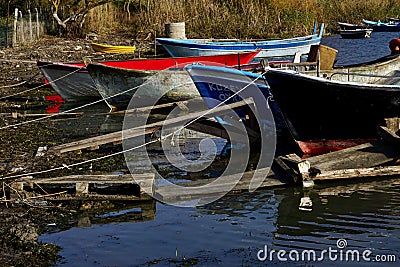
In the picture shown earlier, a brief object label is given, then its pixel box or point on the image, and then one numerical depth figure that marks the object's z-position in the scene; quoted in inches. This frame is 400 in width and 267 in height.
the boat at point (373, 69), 472.7
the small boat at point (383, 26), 1569.9
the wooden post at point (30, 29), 1082.7
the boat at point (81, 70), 629.0
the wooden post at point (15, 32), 1011.3
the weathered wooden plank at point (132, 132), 407.2
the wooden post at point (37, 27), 1125.7
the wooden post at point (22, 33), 1051.9
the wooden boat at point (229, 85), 410.0
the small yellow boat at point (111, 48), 986.1
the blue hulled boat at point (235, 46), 826.2
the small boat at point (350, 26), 1504.7
